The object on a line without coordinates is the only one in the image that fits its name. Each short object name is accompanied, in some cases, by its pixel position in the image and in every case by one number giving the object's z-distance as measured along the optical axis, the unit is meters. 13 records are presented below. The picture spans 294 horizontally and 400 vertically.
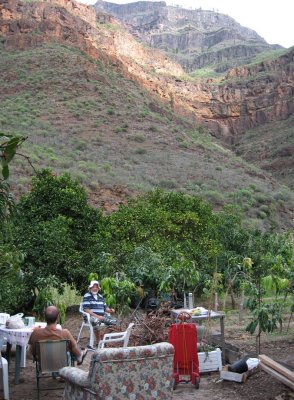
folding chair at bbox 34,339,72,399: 5.65
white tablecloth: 6.46
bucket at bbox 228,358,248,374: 6.32
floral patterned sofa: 4.54
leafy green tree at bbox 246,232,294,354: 7.21
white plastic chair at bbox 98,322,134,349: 6.99
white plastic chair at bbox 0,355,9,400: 5.66
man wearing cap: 8.58
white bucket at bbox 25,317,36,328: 7.00
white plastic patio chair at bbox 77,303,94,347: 8.22
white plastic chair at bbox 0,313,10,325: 7.20
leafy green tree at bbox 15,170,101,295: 12.11
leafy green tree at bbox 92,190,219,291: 11.51
